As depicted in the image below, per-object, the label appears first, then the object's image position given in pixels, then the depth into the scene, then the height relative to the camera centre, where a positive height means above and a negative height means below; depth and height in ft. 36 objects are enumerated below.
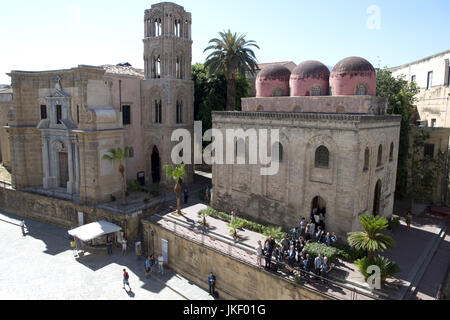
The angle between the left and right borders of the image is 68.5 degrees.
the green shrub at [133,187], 97.27 -20.20
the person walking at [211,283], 61.86 -30.64
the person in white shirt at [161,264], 69.62 -30.77
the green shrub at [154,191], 94.17 -20.75
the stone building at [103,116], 89.40 +0.38
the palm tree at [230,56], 97.66 +18.35
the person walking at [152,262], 70.85 -31.09
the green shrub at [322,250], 55.26 -22.20
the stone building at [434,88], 102.99 +10.25
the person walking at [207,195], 90.63 -21.04
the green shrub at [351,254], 57.57 -23.59
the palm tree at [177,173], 77.66 -12.84
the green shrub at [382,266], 49.55 -22.18
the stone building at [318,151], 61.62 -6.25
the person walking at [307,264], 52.60 -22.99
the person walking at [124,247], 77.61 -30.22
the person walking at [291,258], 55.06 -22.99
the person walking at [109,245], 78.11 -29.85
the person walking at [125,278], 63.93 -30.86
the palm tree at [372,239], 50.55 -18.50
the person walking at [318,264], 51.80 -22.70
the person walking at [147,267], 68.59 -30.80
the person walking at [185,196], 89.17 -20.87
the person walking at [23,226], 89.40 -29.49
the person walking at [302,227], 65.98 -21.46
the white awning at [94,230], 75.04 -26.16
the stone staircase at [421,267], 49.48 -25.07
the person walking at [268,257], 54.95 -22.83
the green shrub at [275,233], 63.41 -22.25
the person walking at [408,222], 70.87 -22.16
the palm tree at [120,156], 87.04 -10.27
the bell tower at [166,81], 98.78 +11.35
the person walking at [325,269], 51.01 -23.02
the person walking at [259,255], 56.18 -23.03
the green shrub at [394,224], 73.21 -23.18
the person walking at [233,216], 73.76 -21.81
